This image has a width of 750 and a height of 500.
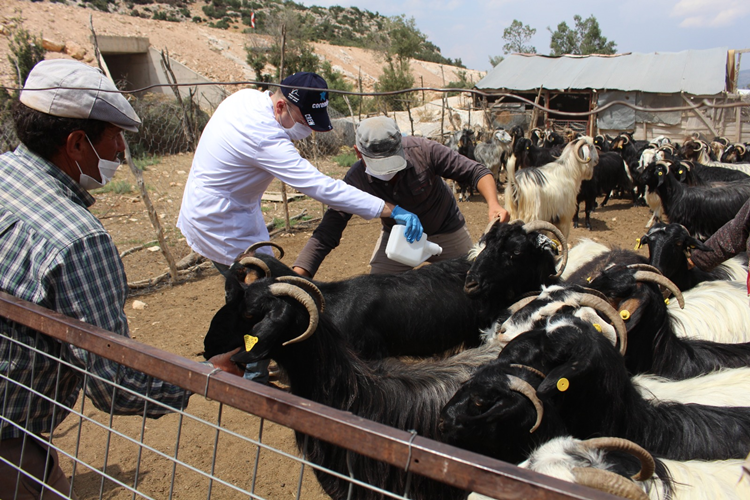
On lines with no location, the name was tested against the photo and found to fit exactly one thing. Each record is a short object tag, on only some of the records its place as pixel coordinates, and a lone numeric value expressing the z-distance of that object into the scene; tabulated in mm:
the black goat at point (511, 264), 3422
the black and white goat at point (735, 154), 12742
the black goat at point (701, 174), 9094
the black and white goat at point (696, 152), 12266
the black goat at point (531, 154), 12445
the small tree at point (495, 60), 47969
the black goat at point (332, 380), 2508
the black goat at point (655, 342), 2904
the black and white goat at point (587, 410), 2121
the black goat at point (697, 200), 7613
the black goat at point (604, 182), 10320
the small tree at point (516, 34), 56031
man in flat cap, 1715
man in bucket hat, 3537
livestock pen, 1006
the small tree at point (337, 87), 22953
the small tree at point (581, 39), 50625
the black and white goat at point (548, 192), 8367
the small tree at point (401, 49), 29219
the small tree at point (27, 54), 16266
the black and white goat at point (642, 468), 1619
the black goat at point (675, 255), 4219
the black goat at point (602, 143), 14077
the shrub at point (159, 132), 14562
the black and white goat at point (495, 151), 13617
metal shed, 20594
